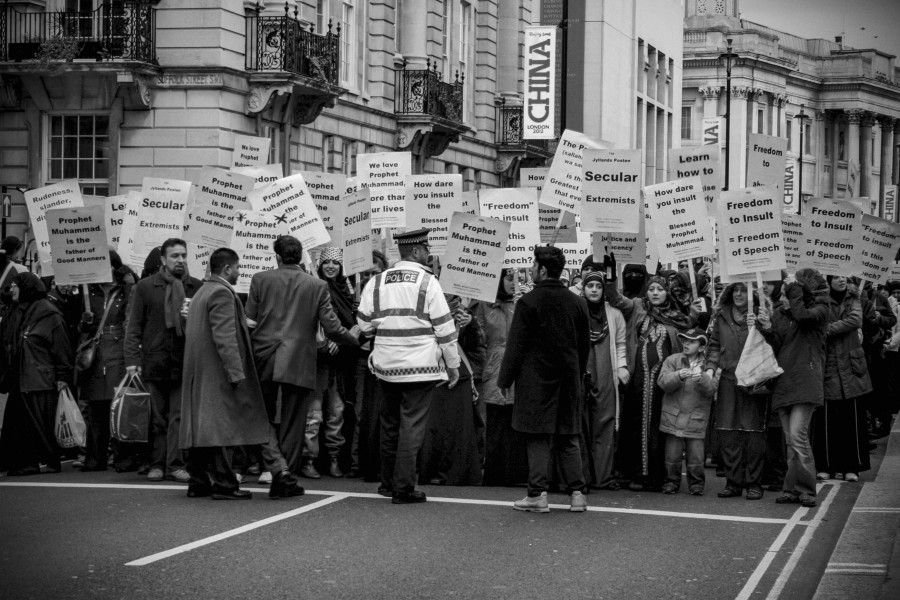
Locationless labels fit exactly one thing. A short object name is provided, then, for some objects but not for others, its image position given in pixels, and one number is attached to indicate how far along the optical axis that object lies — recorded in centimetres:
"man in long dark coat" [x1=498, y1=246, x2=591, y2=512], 1096
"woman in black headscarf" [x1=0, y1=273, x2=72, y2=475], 1280
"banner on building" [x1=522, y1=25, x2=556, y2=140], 3912
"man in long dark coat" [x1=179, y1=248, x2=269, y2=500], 1096
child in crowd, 1230
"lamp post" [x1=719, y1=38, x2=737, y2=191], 5422
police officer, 1125
